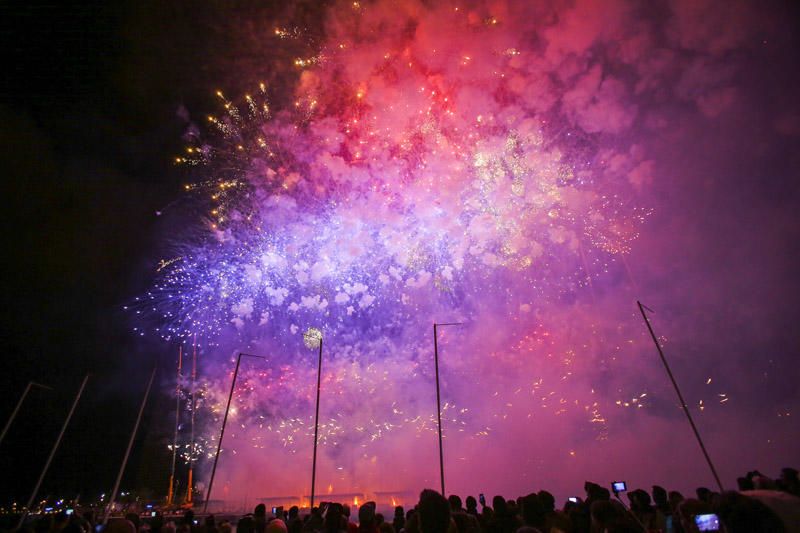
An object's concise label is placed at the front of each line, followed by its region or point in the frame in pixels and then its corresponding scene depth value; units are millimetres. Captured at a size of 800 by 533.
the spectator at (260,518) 9375
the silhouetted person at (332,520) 6855
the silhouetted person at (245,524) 8094
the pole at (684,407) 17439
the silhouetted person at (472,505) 11111
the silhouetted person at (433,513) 4555
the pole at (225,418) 24439
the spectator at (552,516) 6371
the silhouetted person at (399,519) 10305
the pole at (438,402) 19631
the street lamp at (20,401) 27719
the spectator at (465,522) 6430
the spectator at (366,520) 6855
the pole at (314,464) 22891
